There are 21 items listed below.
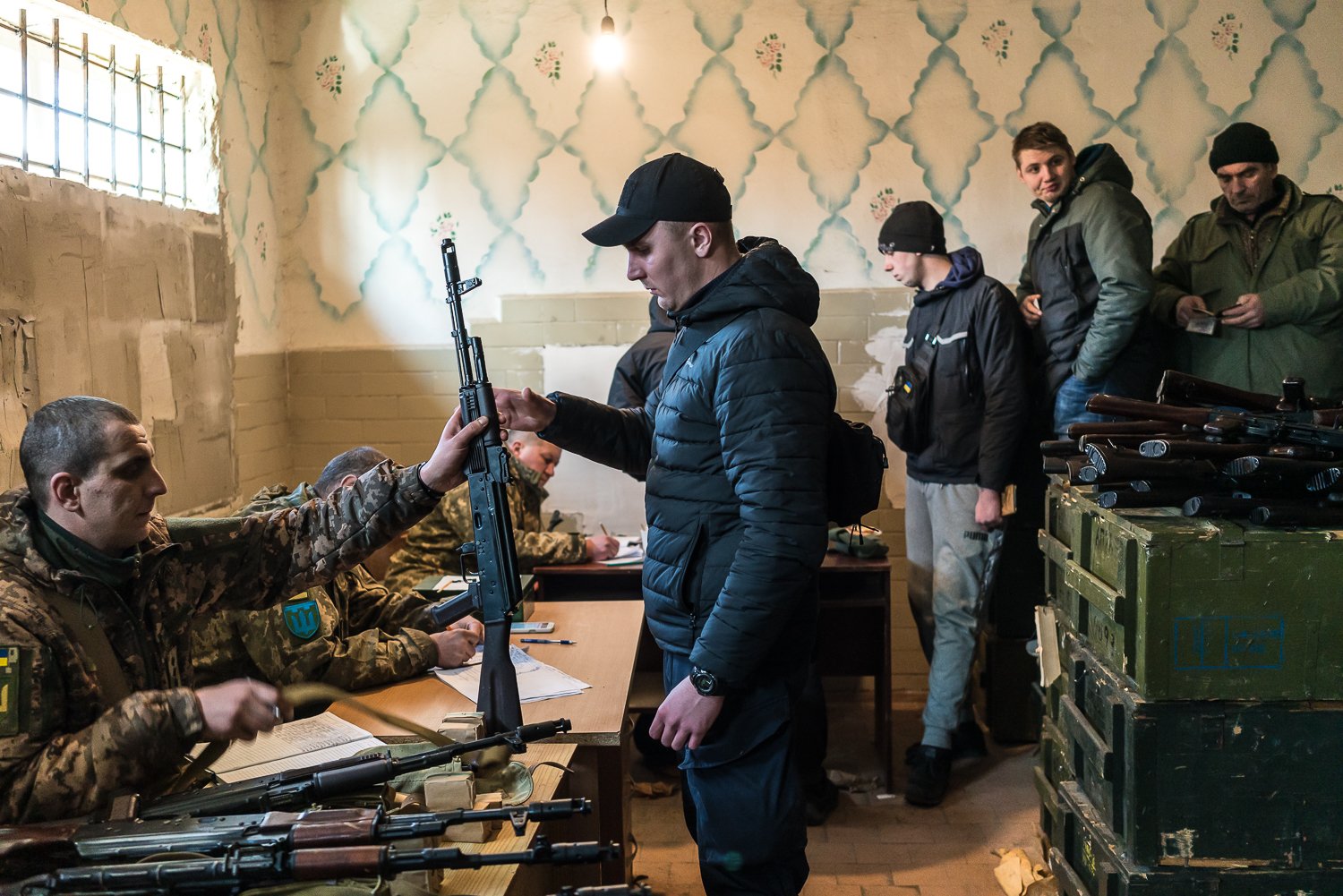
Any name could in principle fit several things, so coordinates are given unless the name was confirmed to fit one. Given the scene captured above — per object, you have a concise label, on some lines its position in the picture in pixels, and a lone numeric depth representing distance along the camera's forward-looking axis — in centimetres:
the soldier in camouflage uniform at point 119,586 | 169
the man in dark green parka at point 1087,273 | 363
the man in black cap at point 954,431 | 379
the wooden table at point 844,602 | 392
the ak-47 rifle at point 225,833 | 145
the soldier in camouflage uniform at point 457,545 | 388
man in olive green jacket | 356
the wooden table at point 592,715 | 228
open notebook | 203
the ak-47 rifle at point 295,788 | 166
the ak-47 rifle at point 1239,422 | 217
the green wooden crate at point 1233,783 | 206
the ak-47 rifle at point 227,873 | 138
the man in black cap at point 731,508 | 209
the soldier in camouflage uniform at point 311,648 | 256
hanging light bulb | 468
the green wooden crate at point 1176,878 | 208
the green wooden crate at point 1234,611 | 202
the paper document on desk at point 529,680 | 246
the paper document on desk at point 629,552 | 398
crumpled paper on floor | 317
